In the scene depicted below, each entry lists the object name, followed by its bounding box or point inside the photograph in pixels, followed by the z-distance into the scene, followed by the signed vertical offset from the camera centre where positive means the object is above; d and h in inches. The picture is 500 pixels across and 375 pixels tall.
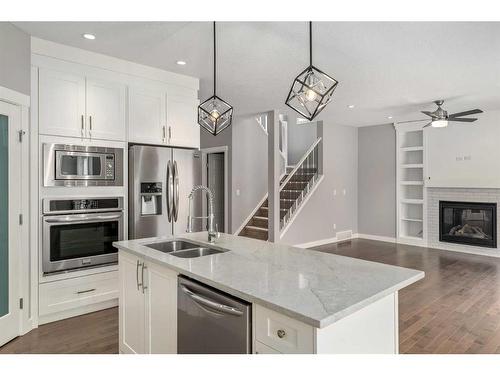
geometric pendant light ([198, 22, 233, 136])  105.3 +23.0
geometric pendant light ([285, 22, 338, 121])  78.2 +22.5
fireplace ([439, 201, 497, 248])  245.1 -27.1
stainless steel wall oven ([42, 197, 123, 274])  123.1 -17.5
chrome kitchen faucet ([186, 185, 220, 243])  103.2 -13.1
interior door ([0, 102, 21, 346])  107.9 -10.4
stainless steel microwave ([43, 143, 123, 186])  123.3 +8.6
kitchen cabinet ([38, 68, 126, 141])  123.1 +31.9
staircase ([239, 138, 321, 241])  263.9 -5.5
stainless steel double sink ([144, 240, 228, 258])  98.6 -18.8
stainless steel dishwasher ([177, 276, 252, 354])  59.1 -25.9
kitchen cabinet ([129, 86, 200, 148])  145.7 +32.7
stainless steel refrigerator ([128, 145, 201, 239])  141.5 -0.3
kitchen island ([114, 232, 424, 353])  51.5 -18.8
